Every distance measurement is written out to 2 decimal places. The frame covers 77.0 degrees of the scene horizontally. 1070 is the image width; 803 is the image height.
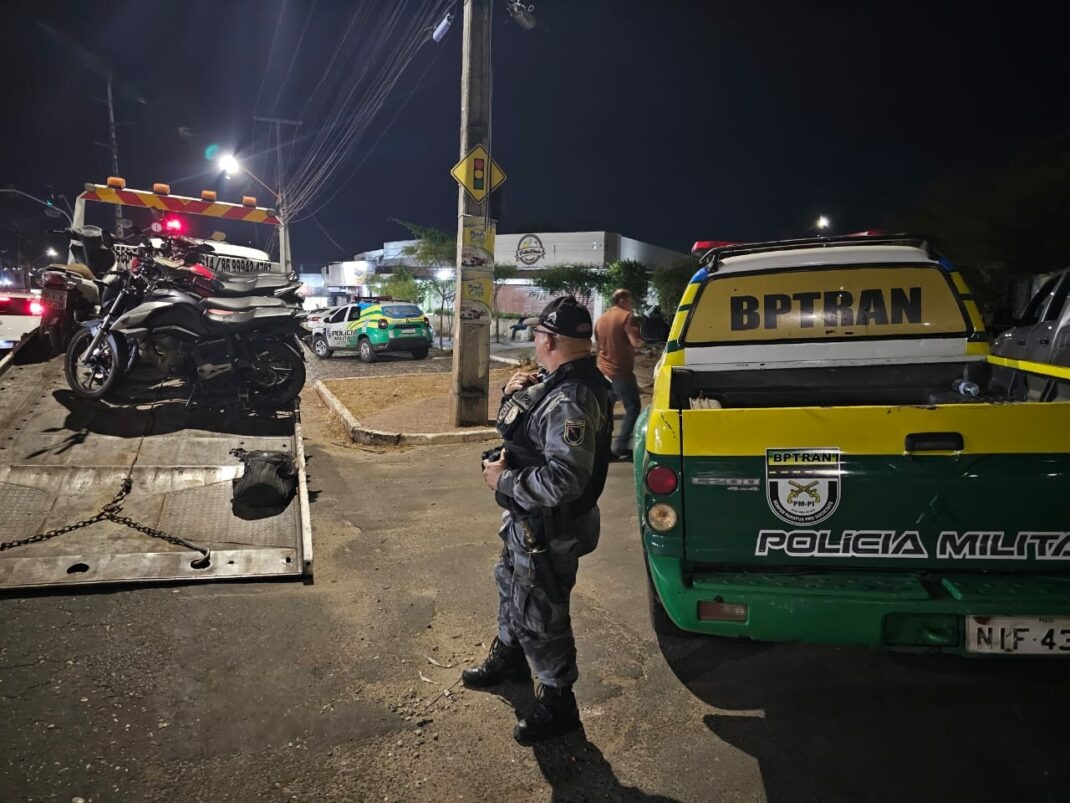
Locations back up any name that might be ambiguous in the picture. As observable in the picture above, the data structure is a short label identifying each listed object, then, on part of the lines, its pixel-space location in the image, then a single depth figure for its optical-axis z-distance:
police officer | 2.55
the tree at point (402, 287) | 28.94
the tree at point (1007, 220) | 10.98
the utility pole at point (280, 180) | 25.50
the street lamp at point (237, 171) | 22.99
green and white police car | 17.72
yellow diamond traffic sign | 8.12
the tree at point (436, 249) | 29.23
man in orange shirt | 7.01
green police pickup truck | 2.36
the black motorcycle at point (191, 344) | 6.03
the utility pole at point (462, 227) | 8.14
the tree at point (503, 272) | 31.86
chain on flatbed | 3.94
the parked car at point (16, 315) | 9.80
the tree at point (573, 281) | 29.30
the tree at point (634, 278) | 25.09
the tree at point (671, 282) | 23.78
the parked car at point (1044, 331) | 5.13
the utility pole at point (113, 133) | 29.47
